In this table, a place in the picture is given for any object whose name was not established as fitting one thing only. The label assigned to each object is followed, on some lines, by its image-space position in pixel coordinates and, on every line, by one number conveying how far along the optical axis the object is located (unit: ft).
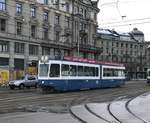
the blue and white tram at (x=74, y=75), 113.60
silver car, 151.43
